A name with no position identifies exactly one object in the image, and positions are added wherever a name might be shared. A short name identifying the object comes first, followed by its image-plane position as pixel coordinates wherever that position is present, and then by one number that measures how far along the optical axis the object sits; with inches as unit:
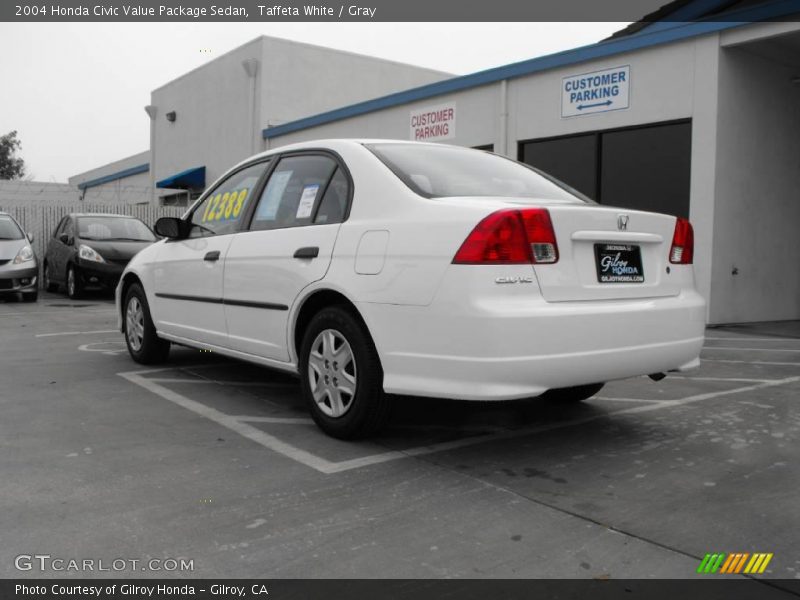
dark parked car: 513.0
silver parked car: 475.5
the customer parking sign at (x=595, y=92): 437.1
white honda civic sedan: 134.1
